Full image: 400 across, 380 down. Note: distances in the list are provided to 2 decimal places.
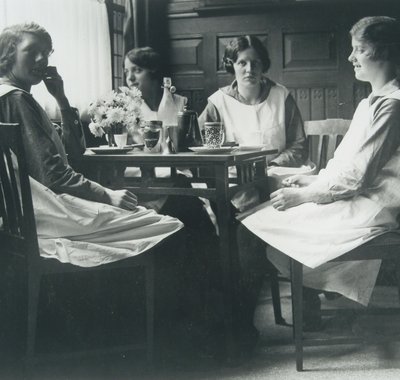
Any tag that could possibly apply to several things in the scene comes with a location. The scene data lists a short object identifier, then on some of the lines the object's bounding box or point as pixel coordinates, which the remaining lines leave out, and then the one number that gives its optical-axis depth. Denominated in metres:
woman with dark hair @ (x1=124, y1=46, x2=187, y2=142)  3.98
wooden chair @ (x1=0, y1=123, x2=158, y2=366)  2.16
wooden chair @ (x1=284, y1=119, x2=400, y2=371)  2.39
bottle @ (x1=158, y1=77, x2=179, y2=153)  2.93
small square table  2.54
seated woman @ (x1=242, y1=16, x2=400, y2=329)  2.40
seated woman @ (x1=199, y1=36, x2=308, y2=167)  3.82
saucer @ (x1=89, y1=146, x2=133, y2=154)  2.84
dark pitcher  2.88
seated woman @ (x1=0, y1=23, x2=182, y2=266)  2.33
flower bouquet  3.03
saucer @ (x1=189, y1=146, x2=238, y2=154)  2.71
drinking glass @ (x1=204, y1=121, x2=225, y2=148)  2.80
